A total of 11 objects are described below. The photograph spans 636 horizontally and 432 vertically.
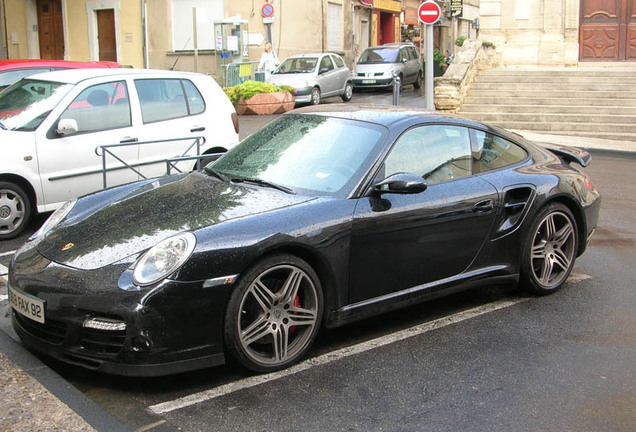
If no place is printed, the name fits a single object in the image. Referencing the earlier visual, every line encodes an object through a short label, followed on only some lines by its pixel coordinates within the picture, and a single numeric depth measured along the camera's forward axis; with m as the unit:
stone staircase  17.81
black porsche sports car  4.03
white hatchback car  7.77
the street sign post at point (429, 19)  14.64
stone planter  20.67
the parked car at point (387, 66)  28.11
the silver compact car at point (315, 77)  23.77
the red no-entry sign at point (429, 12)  14.68
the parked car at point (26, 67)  11.41
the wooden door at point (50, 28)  29.50
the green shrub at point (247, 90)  20.70
